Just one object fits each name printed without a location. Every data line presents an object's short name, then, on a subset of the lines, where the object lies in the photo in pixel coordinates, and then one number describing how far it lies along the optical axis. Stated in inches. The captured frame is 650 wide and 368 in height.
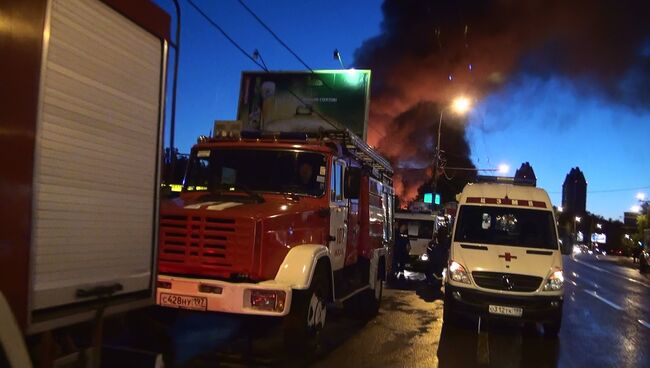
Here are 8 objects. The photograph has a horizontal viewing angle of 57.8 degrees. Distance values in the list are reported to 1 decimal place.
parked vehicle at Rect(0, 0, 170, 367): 100.3
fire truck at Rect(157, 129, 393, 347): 233.9
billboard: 880.9
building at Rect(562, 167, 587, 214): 6479.3
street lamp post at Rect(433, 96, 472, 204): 962.7
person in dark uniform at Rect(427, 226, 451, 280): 582.9
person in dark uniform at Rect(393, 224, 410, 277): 661.3
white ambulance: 343.3
